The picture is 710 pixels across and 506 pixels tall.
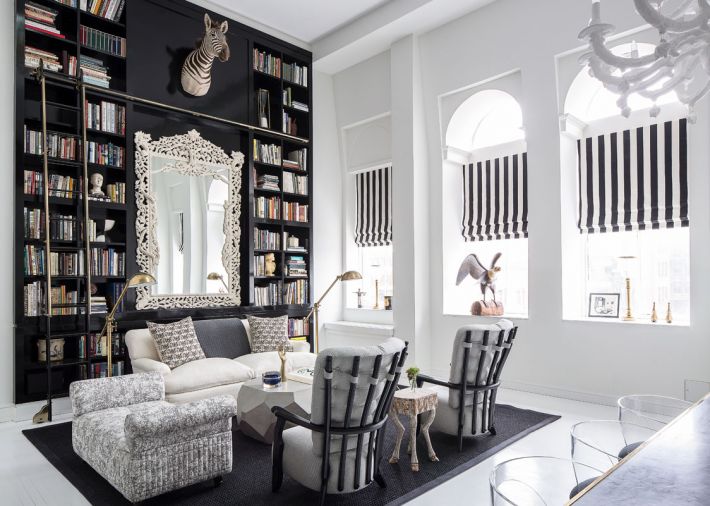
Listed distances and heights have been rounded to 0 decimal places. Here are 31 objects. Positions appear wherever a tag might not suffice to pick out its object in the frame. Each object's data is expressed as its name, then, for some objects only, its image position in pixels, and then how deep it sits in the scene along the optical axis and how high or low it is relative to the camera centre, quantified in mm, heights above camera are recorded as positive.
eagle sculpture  6121 -161
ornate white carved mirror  5492 +478
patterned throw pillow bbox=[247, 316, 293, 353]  5586 -857
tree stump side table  3363 -1063
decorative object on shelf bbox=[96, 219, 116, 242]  5144 +346
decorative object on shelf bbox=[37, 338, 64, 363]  4695 -851
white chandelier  1979 +922
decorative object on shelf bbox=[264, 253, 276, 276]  6625 -53
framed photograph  5195 -514
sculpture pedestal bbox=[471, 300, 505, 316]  5973 -613
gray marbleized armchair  2756 -1104
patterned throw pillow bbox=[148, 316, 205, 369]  4789 -818
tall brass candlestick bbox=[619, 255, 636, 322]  4992 -421
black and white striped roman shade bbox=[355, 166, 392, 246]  7277 +790
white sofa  4469 -1031
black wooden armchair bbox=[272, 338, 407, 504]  2664 -913
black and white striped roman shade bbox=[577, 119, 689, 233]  4730 +801
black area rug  2916 -1428
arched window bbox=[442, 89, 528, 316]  6094 +784
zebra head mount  5718 +2416
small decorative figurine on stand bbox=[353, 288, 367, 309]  7574 -586
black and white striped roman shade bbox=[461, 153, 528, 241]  6008 +753
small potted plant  3531 -842
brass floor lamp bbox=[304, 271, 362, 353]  5668 -599
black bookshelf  4691 +1332
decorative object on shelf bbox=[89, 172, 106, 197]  5102 +808
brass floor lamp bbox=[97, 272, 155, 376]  4453 -635
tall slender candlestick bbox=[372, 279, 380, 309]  7406 -582
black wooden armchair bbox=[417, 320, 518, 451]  3650 -924
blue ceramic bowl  3975 -971
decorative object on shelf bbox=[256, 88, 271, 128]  6633 +2092
